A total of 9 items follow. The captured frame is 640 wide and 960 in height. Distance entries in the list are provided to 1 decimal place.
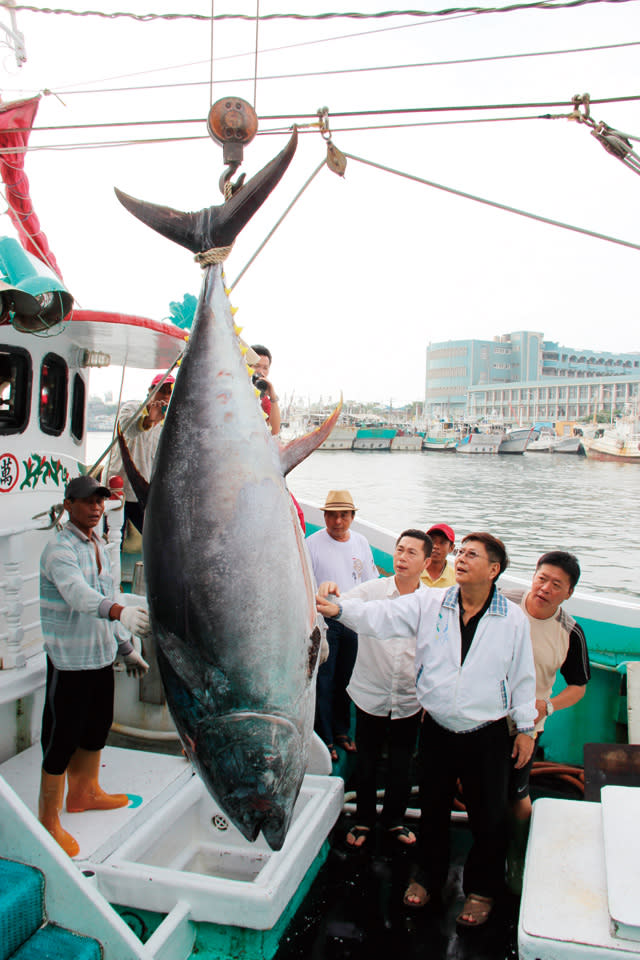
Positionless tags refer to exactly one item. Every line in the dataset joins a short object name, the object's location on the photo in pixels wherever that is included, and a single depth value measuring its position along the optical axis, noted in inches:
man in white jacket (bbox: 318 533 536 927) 103.7
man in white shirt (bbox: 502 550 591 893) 115.8
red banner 195.2
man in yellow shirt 155.4
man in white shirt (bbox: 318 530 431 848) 126.9
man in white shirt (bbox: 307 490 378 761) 153.6
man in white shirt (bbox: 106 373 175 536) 184.8
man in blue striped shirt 114.3
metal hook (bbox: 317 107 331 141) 78.4
